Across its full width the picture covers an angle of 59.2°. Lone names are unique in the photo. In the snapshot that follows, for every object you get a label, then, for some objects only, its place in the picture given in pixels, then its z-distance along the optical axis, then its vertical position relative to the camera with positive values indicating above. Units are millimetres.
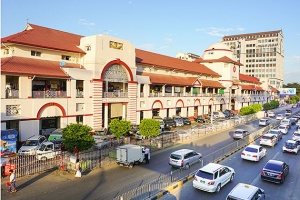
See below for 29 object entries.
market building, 28625 +2007
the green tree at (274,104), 88525 -2502
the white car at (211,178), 17188 -5449
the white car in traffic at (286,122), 49625 -4780
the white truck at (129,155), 22516 -5077
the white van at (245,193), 14156 -5306
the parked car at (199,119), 54000 -4600
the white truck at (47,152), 22666 -4981
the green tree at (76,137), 21828 -3456
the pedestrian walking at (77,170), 20000 -5627
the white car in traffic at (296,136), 34019 -5141
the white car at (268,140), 32500 -5345
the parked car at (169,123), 45031 -4551
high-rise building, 155875 +26208
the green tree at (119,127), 28719 -3351
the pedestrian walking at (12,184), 16578 -5594
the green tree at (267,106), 83144 -2866
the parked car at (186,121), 49781 -4618
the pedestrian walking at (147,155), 24044 -5352
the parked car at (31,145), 24266 -4732
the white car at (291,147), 29159 -5543
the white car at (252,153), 25328 -5454
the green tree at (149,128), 29688 -3552
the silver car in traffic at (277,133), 36547 -5008
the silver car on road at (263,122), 52091 -4989
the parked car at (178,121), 47656 -4453
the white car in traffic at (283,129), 43250 -5269
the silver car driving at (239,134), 36875 -5238
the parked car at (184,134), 34291 -4957
